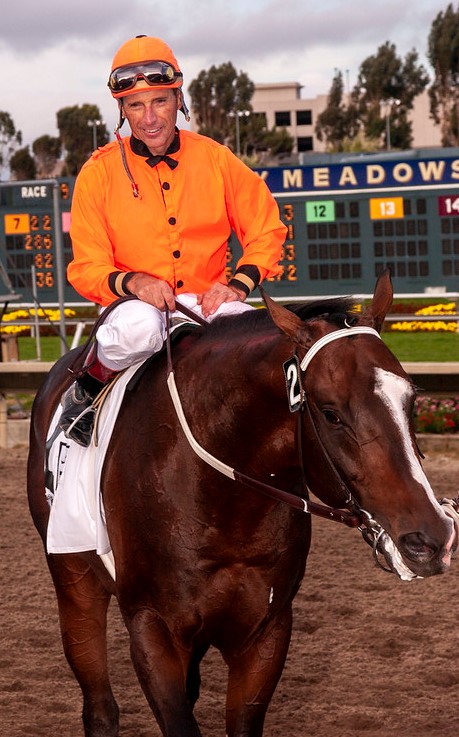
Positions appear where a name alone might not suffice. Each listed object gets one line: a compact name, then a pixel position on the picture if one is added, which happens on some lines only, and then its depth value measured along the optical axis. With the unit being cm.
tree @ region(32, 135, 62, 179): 9462
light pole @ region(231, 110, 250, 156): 8950
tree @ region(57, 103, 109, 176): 9319
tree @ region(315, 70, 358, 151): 9356
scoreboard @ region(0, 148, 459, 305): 1347
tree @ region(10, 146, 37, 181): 9269
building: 11431
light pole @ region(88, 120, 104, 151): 9091
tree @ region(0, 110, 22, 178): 9875
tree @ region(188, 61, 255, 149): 9650
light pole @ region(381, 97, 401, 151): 8950
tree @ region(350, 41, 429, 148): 9239
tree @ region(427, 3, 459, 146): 8338
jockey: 395
